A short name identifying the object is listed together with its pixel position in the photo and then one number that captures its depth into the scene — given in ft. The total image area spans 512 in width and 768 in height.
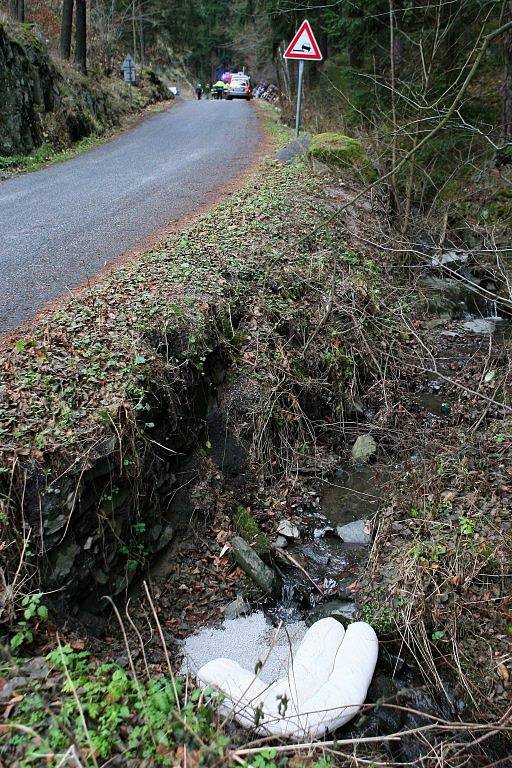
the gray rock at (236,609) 15.26
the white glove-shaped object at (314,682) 11.25
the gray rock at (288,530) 17.76
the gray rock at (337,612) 15.06
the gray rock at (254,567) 15.94
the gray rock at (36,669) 10.48
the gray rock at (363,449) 20.94
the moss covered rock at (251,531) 16.94
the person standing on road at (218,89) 112.67
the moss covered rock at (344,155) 37.09
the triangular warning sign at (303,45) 35.65
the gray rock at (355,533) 17.63
